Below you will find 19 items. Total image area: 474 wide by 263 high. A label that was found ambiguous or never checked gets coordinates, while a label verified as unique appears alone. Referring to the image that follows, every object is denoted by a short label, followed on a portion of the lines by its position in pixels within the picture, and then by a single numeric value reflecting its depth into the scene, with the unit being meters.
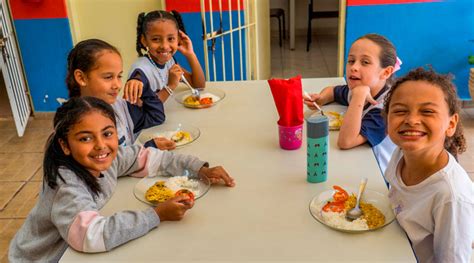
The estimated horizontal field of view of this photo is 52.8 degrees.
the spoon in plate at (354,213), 1.24
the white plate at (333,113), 1.81
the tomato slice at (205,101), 2.13
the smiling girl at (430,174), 1.13
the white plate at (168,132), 1.81
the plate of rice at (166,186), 1.38
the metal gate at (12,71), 3.65
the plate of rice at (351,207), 1.20
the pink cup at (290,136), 1.61
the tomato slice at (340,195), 1.32
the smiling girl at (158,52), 2.21
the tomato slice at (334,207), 1.27
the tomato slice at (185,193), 1.35
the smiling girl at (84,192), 1.20
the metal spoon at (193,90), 2.21
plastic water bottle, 1.36
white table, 1.14
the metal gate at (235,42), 3.76
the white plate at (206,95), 2.13
